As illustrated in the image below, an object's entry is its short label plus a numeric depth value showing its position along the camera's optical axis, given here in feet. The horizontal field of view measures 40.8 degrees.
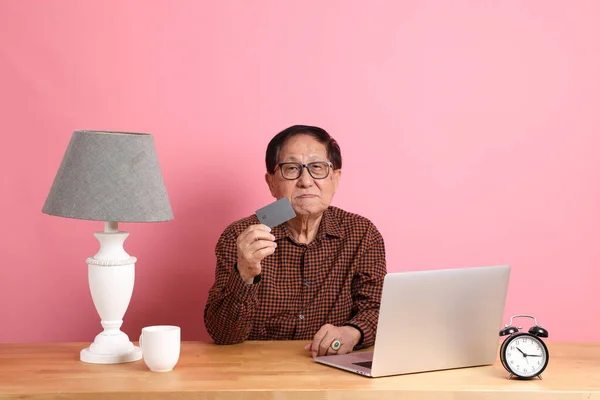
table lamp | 6.19
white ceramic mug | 5.90
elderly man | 7.95
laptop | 5.75
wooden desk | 5.45
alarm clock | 5.94
